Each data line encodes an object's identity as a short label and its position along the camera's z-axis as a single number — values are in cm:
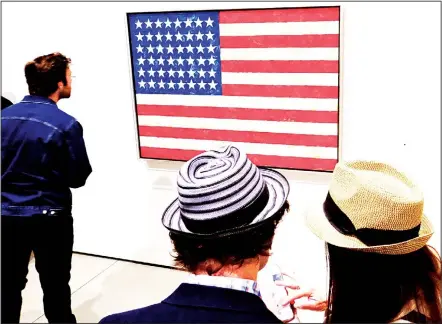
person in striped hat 111
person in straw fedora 126
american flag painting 289
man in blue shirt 266
